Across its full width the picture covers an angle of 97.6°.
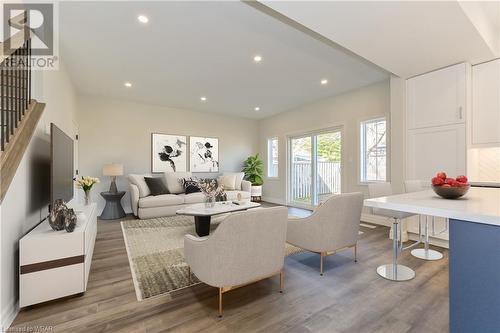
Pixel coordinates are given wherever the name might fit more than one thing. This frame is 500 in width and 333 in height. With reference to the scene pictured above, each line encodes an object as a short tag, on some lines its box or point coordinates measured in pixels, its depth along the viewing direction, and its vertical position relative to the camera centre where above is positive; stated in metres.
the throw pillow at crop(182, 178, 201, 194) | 5.43 -0.46
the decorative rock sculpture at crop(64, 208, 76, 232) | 1.89 -0.46
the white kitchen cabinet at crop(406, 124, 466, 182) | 2.96 +0.23
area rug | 2.08 -1.10
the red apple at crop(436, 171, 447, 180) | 1.67 -0.07
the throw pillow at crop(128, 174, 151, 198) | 4.89 -0.36
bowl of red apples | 1.55 -0.14
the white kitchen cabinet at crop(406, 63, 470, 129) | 2.94 +1.00
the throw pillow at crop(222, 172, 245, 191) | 6.20 -0.34
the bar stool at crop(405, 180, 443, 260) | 2.71 -1.09
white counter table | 0.96 -0.47
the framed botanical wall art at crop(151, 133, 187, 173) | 5.79 +0.42
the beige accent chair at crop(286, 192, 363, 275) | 2.24 -0.63
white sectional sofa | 4.62 -0.68
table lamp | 4.72 -0.07
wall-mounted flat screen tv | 2.15 +0.03
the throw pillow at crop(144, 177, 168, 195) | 5.05 -0.42
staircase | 1.56 +0.56
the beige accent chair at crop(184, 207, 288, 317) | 1.59 -0.63
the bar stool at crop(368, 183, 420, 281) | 2.22 -1.10
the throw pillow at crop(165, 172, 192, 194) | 5.42 -0.36
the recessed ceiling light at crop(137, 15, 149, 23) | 2.43 +1.68
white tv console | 1.69 -0.78
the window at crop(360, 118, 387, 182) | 4.35 +0.35
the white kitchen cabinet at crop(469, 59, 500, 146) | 2.79 +0.80
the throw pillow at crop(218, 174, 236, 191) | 6.03 -0.38
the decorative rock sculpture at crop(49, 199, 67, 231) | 1.90 -0.43
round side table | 4.71 -0.84
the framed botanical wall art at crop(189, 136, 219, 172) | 6.30 +0.40
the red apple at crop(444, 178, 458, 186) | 1.57 -0.11
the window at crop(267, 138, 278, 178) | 7.16 +0.31
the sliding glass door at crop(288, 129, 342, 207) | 5.27 +0.03
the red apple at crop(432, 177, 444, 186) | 1.64 -0.11
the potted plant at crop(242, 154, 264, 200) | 6.99 -0.18
